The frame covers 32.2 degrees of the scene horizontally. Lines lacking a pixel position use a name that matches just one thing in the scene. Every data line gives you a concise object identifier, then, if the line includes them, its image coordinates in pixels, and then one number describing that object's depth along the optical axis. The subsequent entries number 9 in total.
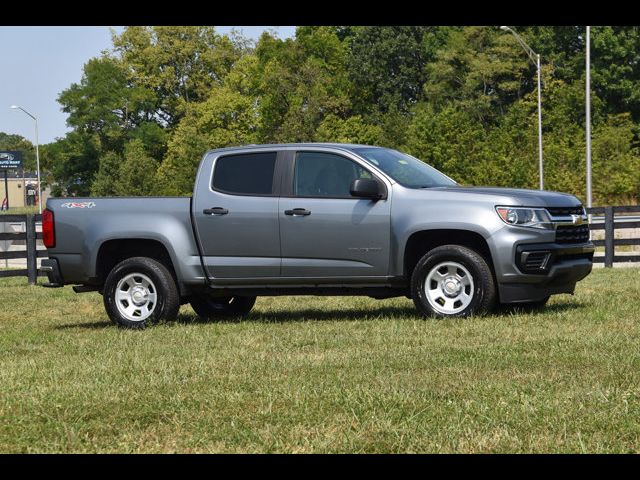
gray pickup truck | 11.16
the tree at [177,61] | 83.75
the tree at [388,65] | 73.25
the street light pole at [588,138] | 33.75
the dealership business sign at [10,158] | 132.12
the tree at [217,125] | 75.06
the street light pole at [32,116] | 78.62
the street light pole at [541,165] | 44.09
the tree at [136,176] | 71.56
